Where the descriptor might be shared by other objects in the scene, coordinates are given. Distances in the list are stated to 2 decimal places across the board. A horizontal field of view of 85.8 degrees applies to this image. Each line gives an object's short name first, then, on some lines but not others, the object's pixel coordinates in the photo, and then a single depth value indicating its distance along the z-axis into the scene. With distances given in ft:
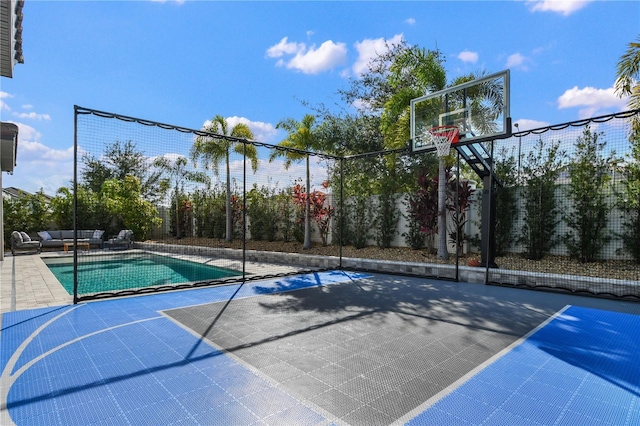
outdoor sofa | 40.86
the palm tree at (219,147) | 40.32
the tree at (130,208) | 46.47
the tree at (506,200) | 23.73
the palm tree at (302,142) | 32.99
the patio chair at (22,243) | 36.88
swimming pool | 23.25
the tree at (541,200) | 22.29
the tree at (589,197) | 20.49
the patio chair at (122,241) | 42.78
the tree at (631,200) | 19.30
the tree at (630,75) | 21.48
